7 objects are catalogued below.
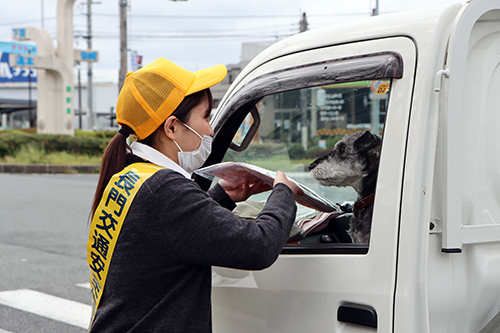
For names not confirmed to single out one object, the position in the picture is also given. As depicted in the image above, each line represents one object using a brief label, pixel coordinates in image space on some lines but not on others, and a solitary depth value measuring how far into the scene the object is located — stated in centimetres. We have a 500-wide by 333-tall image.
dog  195
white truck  142
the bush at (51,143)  2023
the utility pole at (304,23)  2116
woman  147
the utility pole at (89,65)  4519
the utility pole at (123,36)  2058
